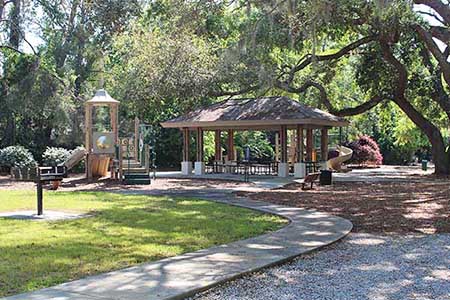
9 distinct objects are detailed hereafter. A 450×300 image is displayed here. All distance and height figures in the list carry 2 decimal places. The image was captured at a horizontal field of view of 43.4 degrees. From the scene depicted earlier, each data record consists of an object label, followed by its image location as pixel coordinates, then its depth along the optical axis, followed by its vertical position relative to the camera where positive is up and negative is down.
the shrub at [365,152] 36.41 +0.50
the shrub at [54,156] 25.31 +0.36
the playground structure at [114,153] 21.20 +0.41
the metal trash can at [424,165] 31.56 -0.35
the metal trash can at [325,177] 20.11 -0.59
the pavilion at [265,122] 23.42 +1.69
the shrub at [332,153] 31.28 +0.40
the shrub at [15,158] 25.19 +0.32
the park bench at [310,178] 17.81 -0.57
